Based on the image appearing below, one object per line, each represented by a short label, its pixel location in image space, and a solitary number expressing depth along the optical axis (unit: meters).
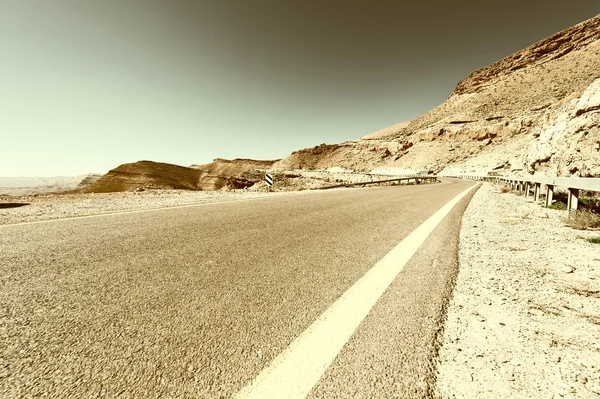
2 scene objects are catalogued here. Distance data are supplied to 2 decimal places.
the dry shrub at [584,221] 4.12
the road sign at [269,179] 13.81
